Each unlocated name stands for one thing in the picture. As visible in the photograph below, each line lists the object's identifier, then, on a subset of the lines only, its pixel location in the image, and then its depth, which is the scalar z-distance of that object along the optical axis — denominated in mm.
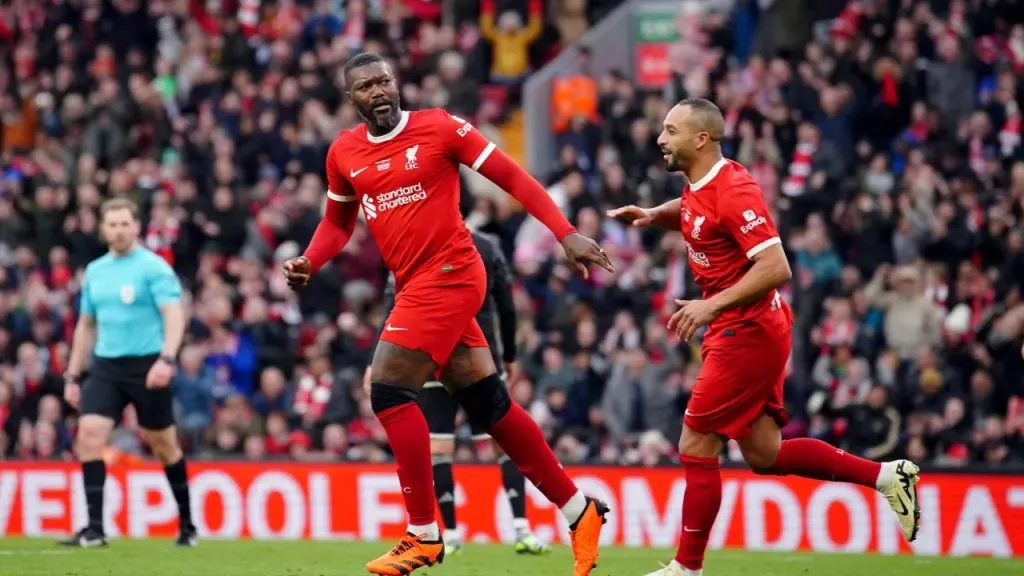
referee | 25437
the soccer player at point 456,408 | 24469
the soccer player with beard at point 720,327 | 18172
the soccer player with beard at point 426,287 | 18516
